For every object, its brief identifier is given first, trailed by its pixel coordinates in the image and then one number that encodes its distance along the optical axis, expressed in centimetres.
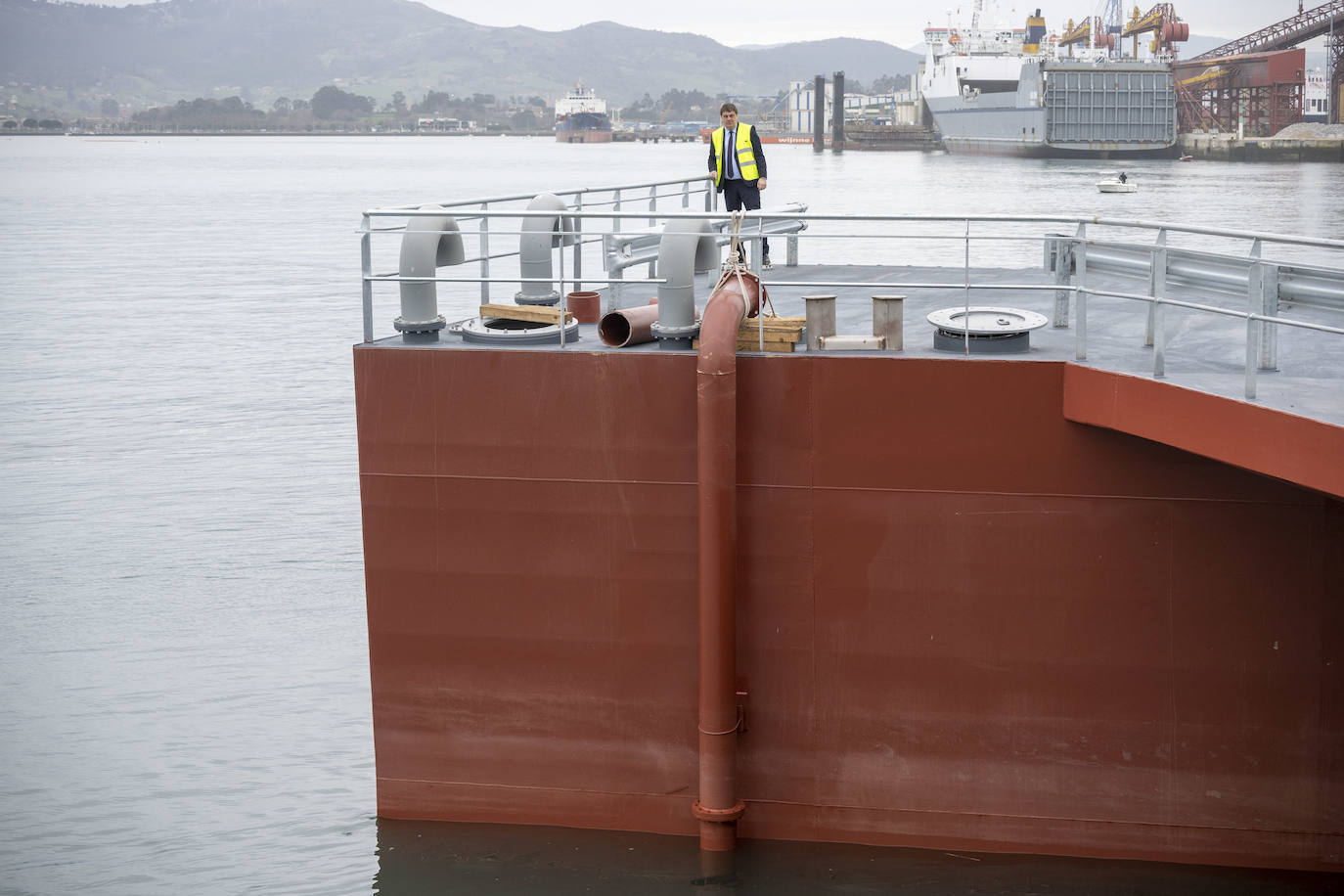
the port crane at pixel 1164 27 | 14188
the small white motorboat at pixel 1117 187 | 7769
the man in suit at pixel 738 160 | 1324
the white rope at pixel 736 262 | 989
